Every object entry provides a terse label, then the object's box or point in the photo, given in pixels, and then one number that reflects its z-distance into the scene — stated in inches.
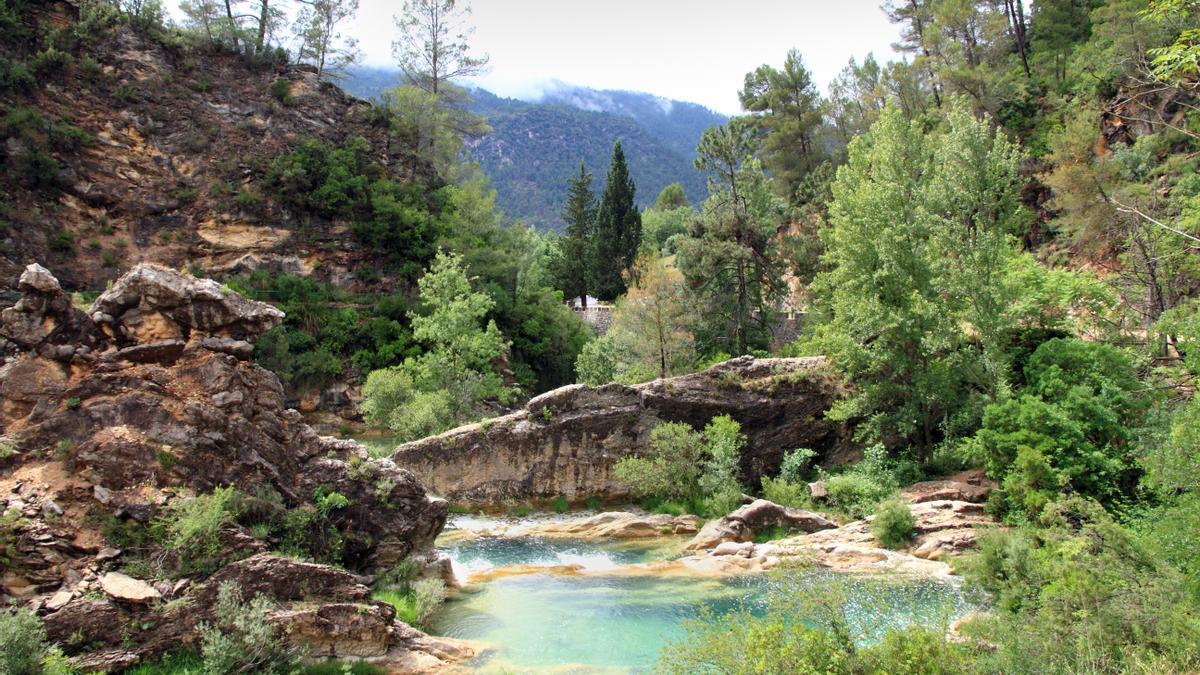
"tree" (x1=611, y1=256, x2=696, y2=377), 1261.1
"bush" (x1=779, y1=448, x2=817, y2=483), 949.2
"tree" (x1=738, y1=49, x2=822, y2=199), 1850.4
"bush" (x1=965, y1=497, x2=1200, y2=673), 304.5
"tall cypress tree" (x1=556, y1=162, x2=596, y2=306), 2311.8
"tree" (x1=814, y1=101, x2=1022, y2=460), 818.8
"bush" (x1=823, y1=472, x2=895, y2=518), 815.7
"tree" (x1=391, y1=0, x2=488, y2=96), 1833.2
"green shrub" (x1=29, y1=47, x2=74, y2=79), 1390.3
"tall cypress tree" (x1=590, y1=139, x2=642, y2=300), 2233.0
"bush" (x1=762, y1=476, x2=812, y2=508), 875.4
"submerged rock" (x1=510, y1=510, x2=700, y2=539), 872.9
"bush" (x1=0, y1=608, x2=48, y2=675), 335.9
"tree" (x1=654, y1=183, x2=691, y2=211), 3681.6
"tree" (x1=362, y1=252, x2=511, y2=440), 1139.3
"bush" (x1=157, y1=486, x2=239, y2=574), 431.5
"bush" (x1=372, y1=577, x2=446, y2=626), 542.9
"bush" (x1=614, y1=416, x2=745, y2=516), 920.3
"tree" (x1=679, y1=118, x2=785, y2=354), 1247.5
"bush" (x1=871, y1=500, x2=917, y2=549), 684.7
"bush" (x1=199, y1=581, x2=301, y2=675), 387.9
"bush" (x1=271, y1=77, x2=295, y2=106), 1667.9
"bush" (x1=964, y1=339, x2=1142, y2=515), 633.6
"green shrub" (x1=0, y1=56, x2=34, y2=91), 1348.4
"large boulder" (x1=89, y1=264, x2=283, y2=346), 493.7
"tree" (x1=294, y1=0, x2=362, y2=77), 1770.4
